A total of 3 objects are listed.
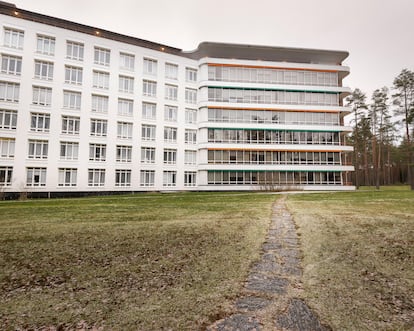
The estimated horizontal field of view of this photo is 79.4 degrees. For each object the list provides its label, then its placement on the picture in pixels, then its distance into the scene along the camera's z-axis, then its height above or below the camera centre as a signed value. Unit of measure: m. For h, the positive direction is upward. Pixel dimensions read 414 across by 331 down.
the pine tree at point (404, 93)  37.72 +13.97
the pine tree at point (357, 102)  47.19 +15.42
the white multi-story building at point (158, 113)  29.28 +9.60
